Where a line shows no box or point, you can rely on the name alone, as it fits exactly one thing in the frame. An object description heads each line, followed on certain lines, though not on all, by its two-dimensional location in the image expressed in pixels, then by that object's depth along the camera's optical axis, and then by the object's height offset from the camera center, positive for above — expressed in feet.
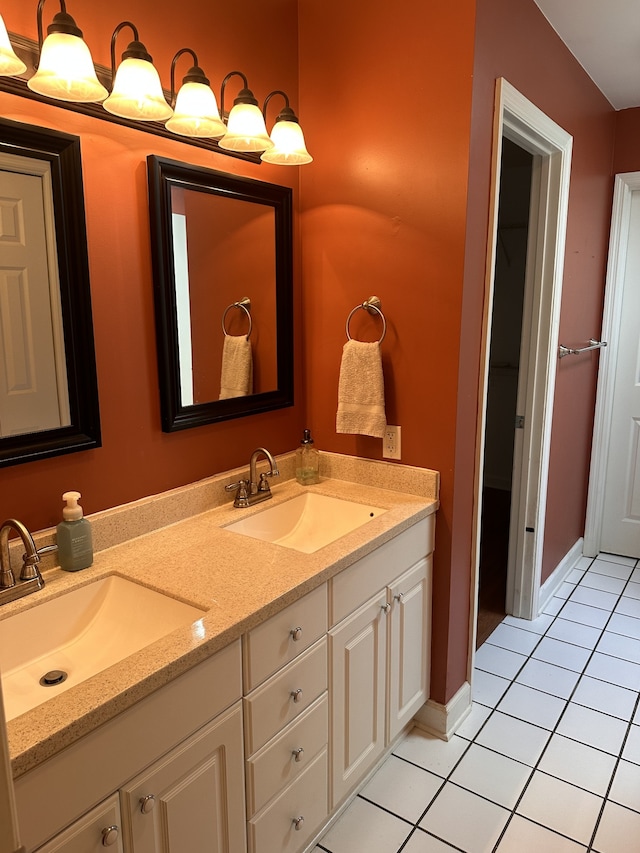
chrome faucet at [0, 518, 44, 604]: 4.32 -1.78
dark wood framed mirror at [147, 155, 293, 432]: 5.62 +0.35
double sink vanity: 3.38 -2.35
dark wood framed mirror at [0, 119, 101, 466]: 4.46 +0.20
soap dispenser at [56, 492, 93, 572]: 4.79 -1.65
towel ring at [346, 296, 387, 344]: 6.73 +0.23
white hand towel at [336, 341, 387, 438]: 6.66 -0.69
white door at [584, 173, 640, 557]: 10.68 -1.43
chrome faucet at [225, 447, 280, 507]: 6.36 -1.71
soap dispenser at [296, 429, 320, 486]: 7.18 -1.63
